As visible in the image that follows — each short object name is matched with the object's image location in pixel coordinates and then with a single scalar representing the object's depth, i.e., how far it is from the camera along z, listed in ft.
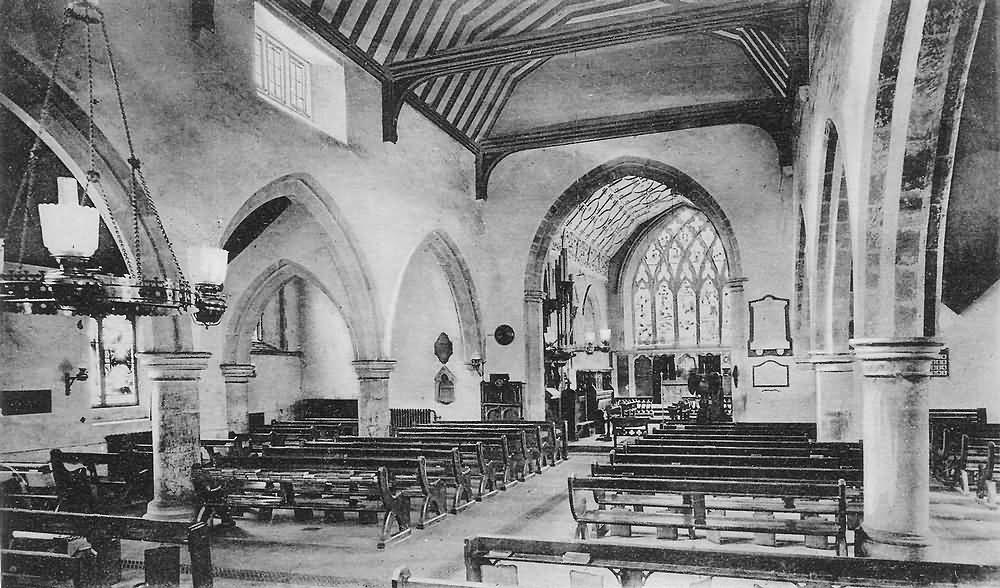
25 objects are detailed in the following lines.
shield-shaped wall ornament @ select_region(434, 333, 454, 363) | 56.80
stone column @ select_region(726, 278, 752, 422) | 46.96
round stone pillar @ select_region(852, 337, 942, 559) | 17.89
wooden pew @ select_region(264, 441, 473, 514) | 28.40
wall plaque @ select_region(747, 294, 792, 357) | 46.19
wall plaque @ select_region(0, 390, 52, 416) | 35.86
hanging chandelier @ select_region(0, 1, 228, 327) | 14.42
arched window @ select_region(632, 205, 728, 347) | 75.25
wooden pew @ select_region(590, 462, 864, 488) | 21.94
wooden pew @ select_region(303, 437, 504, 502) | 30.58
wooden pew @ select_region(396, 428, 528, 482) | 34.04
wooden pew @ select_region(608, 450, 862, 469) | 23.48
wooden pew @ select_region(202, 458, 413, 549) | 24.07
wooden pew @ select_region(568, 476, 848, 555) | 18.97
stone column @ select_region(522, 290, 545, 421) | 52.42
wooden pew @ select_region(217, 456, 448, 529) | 25.88
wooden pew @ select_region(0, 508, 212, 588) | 13.82
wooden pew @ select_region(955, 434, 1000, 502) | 27.53
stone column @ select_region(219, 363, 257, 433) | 50.42
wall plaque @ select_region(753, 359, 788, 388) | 46.14
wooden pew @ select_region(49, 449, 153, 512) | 26.32
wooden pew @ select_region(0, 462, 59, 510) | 24.68
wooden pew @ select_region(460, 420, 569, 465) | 41.12
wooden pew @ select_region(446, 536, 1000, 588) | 11.05
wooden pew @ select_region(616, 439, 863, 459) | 25.89
